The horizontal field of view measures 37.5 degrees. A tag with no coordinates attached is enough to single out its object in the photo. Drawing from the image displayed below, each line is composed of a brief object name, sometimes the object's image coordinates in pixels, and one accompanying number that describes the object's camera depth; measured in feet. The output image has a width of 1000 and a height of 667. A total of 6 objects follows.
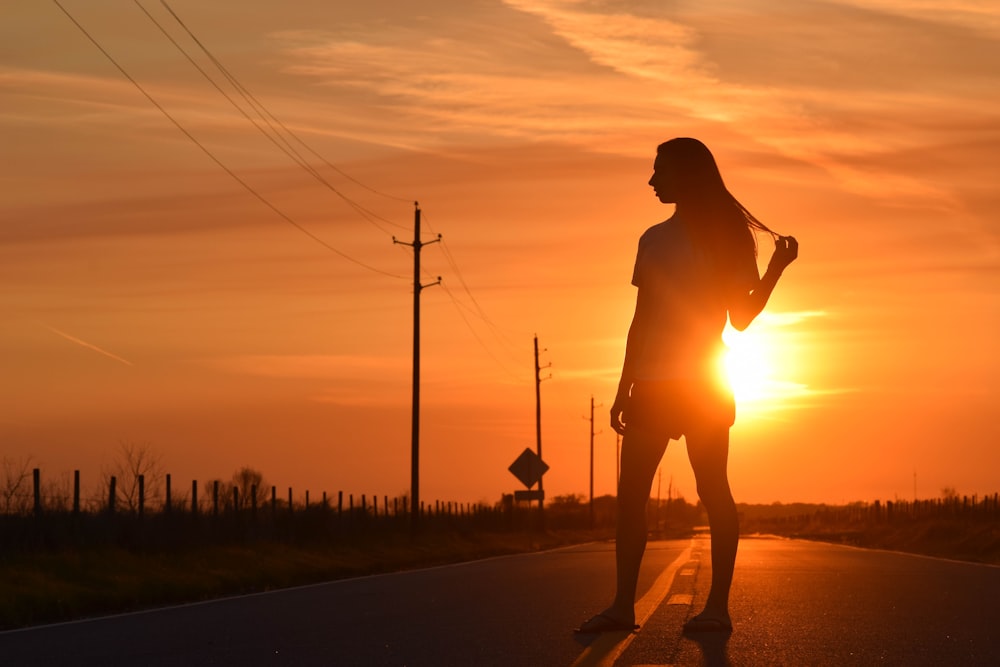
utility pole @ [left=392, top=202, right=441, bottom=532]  140.40
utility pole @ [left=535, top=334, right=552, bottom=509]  251.39
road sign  153.69
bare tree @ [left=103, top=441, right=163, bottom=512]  86.00
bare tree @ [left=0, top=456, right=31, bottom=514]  75.31
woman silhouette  23.34
